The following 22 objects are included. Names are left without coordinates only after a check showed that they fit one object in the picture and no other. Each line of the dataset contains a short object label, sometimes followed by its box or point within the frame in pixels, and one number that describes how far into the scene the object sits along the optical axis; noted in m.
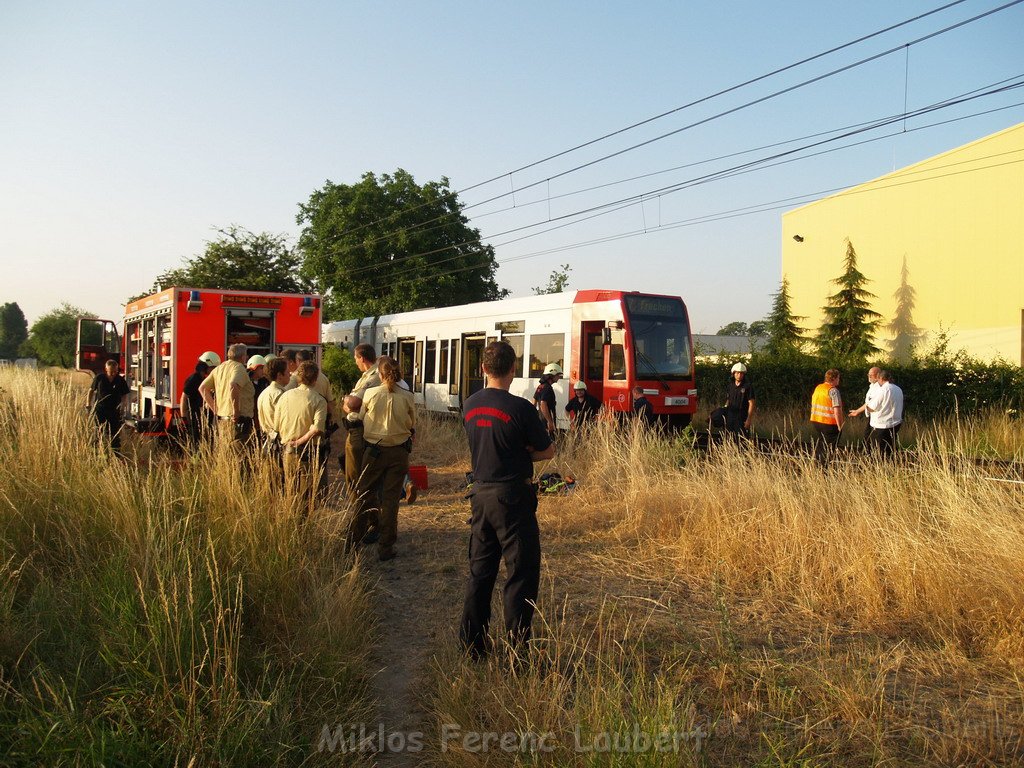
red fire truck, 12.43
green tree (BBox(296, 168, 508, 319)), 34.16
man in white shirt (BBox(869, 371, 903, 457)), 10.50
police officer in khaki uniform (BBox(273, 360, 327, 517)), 6.81
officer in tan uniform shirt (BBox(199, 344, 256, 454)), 8.21
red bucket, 9.45
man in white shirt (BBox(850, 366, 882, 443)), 10.68
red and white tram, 14.11
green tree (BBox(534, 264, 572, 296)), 36.69
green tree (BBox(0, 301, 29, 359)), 121.88
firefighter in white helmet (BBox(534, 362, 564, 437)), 11.40
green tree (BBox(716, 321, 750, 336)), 108.40
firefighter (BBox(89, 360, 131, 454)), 10.08
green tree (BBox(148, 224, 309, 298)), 23.50
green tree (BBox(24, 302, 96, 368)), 65.07
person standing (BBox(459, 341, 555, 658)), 4.11
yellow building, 25.48
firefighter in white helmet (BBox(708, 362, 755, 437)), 11.39
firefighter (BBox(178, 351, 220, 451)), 9.26
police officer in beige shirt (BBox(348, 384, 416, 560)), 6.72
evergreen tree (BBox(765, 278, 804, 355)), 32.97
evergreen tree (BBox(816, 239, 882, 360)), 30.00
